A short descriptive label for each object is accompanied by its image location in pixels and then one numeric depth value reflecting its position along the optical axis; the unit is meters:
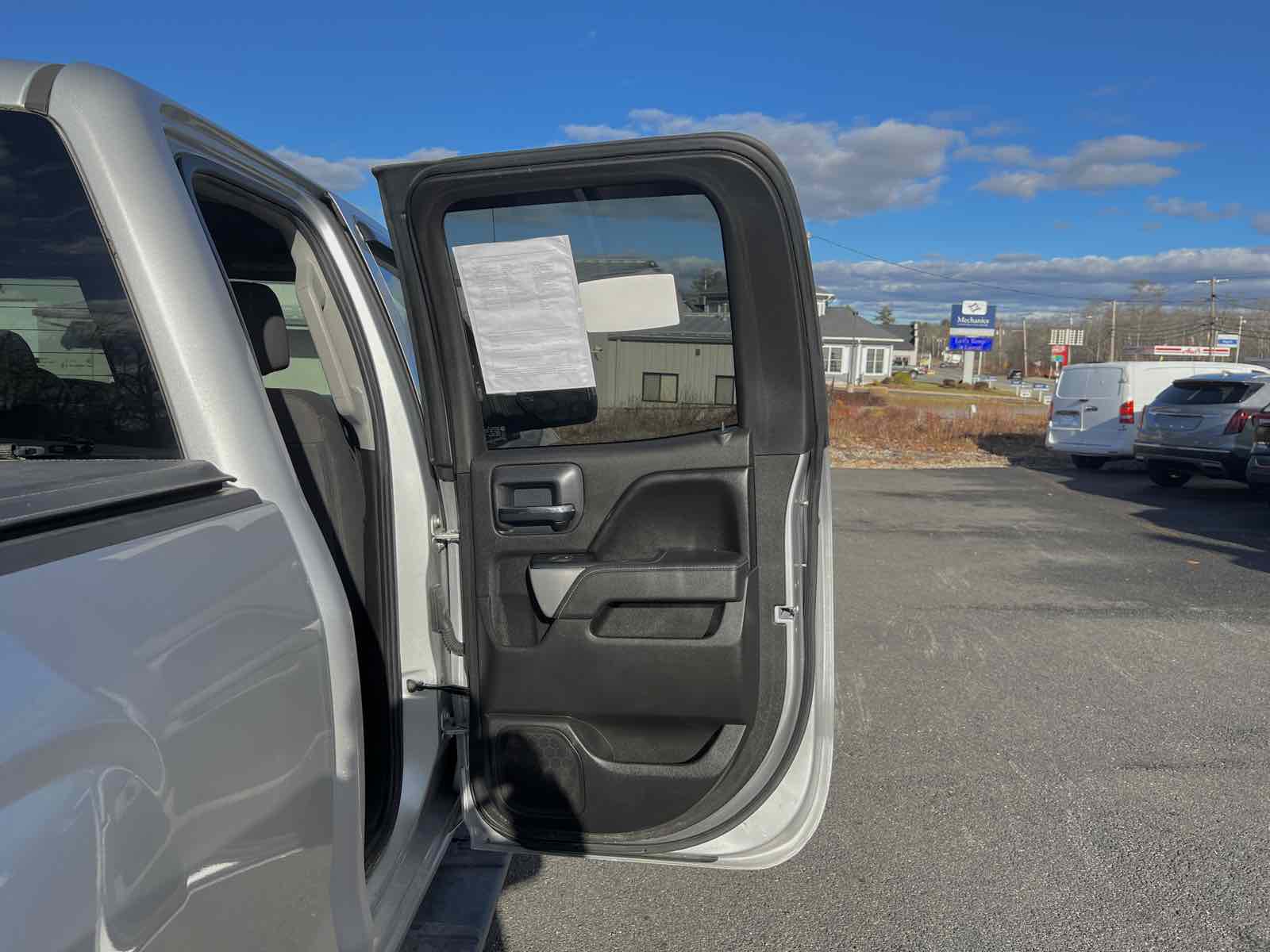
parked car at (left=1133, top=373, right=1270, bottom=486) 11.59
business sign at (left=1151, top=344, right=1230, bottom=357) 58.50
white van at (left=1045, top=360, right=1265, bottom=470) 14.24
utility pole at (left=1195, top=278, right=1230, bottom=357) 61.41
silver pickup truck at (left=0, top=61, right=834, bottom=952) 1.50
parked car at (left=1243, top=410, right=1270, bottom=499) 9.85
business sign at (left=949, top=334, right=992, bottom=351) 50.91
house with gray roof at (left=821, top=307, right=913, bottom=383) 58.91
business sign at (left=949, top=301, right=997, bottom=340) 51.22
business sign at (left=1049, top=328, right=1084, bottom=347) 83.56
